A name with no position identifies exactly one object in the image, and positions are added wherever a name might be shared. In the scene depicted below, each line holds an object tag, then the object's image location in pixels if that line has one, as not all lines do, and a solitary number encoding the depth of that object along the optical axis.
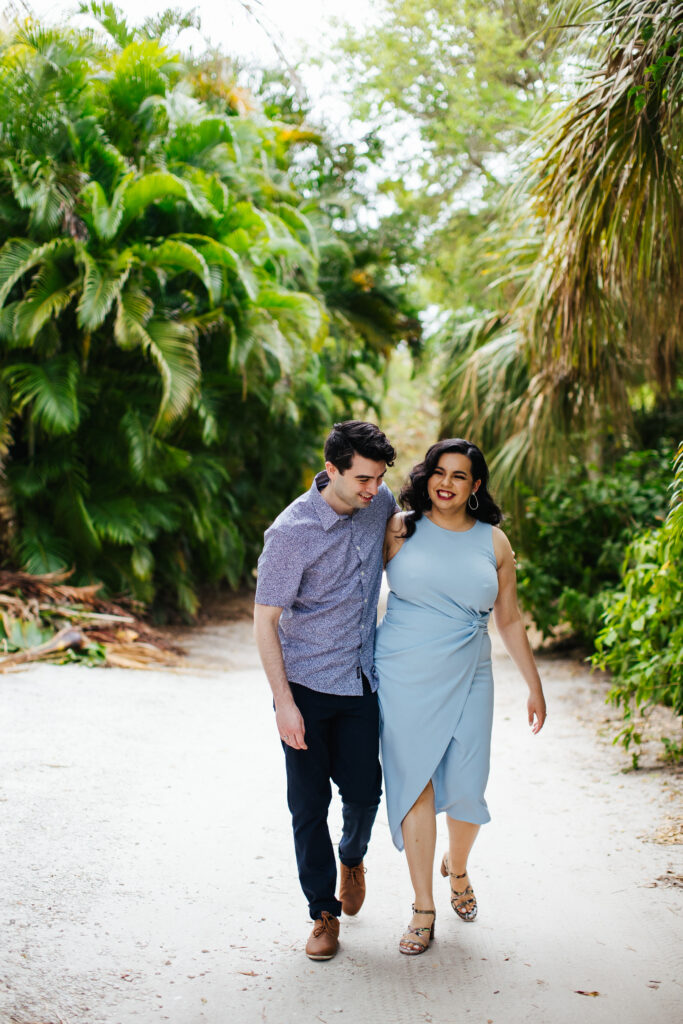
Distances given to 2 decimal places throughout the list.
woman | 3.19
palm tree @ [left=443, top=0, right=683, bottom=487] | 4.23
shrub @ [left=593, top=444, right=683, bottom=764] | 4.83
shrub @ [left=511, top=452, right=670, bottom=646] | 8.20
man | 3.07
